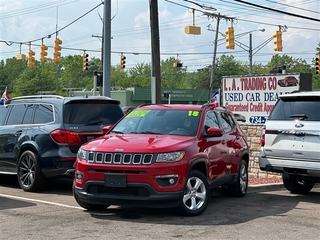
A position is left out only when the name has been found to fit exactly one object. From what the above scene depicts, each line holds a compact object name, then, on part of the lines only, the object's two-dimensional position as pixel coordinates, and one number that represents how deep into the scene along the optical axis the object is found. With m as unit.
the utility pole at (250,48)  52.36
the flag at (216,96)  13.75
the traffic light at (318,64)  35.62
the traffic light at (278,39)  32.28
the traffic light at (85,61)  36.97
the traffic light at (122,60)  39.56
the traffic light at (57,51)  32.28
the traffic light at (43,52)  33.50
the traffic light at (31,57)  35.12
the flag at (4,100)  12.12
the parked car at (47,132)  10.40
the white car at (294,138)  9.80
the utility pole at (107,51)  18.12
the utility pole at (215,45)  46.24
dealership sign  15.73
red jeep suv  7.84
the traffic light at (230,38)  31.31
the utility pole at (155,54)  18.06
